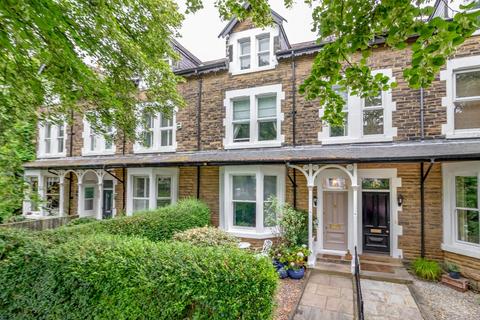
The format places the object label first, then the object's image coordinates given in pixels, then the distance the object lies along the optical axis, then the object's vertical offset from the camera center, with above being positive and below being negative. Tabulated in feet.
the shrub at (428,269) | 21.72 -9.28
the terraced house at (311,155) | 23.17 +1.05
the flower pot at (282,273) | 22.09 -9.76
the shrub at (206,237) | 18.85 -5.89
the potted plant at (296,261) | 21.94 -8.91
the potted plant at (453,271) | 20.85 -8.90
